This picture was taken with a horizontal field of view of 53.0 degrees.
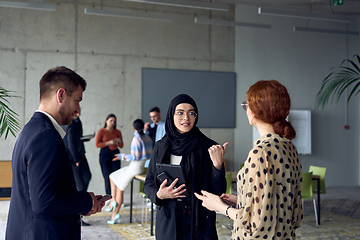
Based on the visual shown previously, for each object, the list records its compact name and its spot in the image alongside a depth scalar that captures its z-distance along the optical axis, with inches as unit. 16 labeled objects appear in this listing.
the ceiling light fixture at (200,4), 268.2
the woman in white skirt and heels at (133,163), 218.2
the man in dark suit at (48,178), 58.6
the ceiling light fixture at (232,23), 291.3
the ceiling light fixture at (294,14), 273.0
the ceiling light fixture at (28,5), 250.6
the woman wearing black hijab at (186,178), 95.3
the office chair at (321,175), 249.7
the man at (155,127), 264.7
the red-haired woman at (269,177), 62.1
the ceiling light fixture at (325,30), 305.4
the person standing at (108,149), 284.4
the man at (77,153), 217.2
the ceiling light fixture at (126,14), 269.9
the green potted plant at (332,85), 201.3
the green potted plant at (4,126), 152.8
